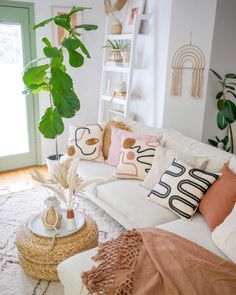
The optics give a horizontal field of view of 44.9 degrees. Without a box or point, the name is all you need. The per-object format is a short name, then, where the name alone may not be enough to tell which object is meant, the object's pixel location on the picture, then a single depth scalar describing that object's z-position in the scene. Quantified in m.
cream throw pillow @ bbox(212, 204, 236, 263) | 1.56
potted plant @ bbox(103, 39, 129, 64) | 3.59
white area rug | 1.86
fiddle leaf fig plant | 2.71
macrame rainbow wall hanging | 3.22
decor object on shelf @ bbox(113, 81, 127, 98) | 3.62
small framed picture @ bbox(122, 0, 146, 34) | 3.44
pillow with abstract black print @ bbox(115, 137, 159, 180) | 2.53
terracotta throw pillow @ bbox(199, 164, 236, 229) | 1.79
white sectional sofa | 1.51
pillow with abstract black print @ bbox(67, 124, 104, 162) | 2.93
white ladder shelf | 3.32
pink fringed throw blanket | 1.30
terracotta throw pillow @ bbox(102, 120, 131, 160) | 2.97
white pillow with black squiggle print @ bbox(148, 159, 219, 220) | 1.99
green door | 3.35
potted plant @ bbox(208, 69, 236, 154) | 3.07
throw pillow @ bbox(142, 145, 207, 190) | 2.30
